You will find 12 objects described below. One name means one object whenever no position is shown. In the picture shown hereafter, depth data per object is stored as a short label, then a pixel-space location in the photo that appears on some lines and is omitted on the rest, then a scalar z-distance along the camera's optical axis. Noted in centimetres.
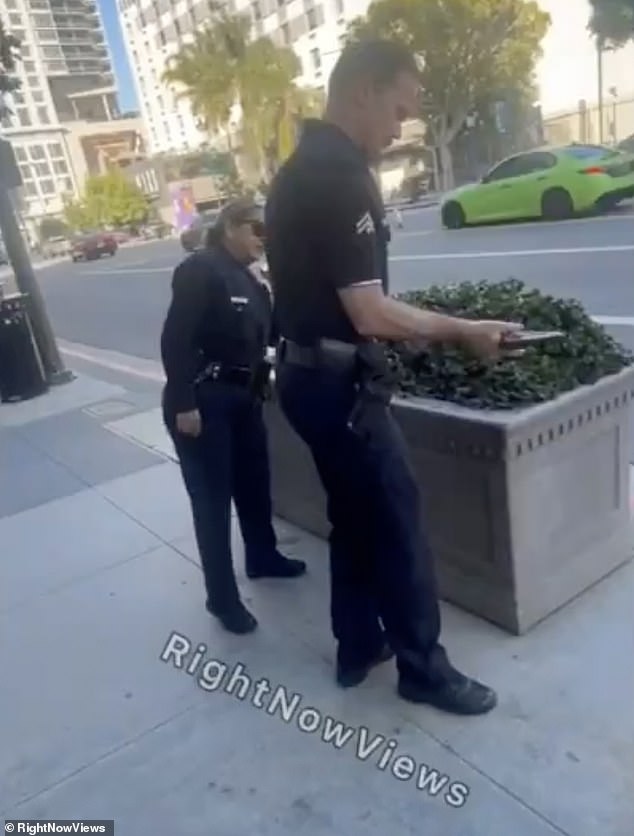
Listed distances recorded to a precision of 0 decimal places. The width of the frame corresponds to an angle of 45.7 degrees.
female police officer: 260
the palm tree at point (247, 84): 3966
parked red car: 3338
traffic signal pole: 703
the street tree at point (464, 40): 2900
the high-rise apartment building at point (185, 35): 4831
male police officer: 189
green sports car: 1302
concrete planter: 240
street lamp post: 3110
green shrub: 248
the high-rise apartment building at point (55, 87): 8119
